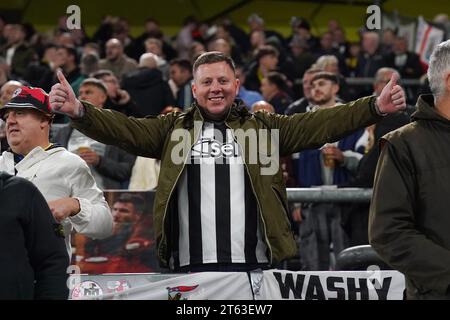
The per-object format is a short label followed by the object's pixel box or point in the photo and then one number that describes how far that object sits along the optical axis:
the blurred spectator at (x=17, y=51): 17.05
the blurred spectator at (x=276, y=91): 12.46
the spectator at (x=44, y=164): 6.54
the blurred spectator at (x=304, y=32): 19.09
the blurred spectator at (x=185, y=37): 19.56
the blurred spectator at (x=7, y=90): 11.37
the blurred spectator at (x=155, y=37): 18.34
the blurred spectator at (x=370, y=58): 16.56
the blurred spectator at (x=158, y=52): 15.90
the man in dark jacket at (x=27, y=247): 4.95
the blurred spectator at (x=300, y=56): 16.30
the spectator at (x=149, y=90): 13.65
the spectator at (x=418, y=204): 4.72
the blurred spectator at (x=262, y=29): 18.91
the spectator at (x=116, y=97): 11.91
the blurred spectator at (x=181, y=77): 13.95
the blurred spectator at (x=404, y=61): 16.86
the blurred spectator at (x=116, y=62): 15.27
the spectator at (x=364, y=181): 9.43
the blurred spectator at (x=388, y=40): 17.81
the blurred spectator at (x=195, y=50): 16.45
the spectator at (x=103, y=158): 10.33
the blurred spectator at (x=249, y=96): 12.74
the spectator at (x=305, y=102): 11.24
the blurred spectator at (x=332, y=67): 13.04
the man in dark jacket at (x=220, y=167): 6.25
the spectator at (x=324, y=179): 10.02
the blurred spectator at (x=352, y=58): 17.92
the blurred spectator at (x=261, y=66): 14.97
